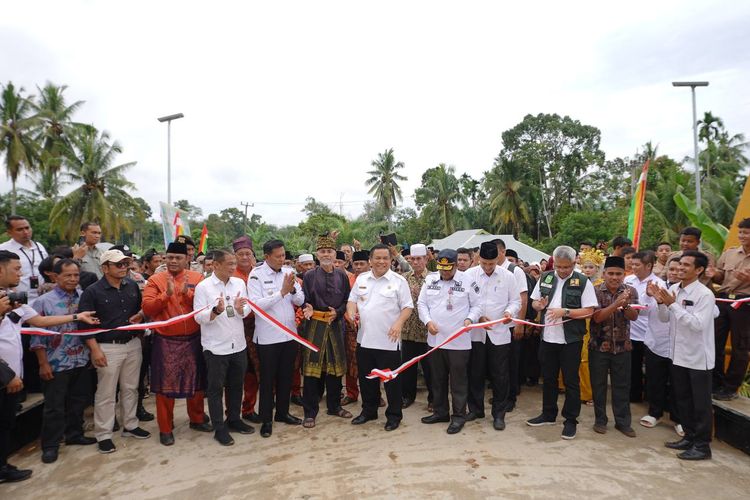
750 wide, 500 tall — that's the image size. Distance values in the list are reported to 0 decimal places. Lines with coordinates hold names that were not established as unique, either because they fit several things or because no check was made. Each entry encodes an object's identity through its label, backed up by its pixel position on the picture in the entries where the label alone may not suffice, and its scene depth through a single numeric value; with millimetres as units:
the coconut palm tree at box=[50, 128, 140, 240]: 27734
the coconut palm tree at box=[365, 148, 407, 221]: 43812
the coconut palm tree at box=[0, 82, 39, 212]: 28719
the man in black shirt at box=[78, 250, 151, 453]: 4492
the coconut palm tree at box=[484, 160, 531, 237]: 36781
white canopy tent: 23250
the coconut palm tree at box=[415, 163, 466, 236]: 39969
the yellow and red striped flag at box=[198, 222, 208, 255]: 12453
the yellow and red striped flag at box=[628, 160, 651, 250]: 9234
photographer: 3797
